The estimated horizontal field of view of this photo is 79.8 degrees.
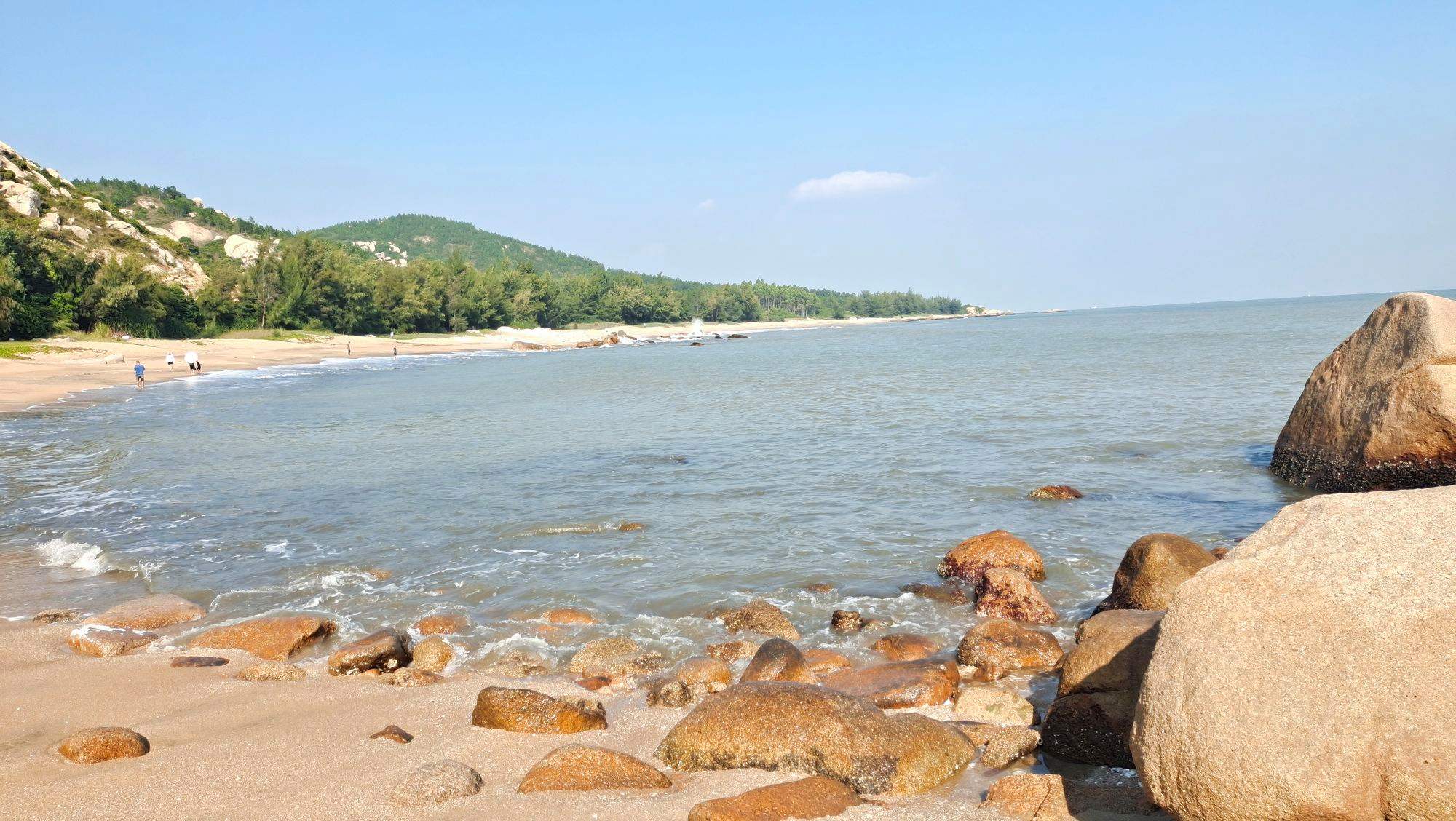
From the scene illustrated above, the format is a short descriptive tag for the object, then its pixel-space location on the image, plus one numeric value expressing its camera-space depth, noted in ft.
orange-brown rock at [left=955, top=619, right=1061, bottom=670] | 28.17
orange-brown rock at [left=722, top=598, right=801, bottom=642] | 32.30
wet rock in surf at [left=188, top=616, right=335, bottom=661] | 30.63
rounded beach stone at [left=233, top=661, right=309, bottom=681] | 27.76
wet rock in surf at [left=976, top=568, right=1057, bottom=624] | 33.17
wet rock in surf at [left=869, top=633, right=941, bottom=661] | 29.81
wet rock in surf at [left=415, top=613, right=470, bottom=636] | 33.19
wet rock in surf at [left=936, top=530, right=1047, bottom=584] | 37.68
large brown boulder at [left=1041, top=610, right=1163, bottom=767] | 20.35
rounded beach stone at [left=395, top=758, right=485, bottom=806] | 18.62
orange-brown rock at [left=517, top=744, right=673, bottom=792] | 19.42
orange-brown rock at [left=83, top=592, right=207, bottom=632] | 33.27
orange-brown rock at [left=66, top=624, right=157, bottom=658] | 29.84
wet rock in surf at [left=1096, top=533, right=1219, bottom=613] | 28.76
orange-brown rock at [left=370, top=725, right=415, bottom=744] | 22.27
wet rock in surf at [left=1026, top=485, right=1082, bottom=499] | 52.80
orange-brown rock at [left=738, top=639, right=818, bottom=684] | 26.12
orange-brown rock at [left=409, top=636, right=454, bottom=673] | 29.63
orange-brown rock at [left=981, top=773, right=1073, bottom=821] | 18.13
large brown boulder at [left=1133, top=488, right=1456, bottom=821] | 13.37
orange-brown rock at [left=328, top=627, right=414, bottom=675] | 28.71
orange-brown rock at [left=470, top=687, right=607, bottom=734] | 23.06
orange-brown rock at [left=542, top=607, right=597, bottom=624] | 34.30
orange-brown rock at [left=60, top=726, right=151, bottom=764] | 20.44
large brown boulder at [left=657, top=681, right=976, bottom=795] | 19.89
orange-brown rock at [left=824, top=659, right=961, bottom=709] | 25.18
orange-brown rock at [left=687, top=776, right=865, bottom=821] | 17.72
